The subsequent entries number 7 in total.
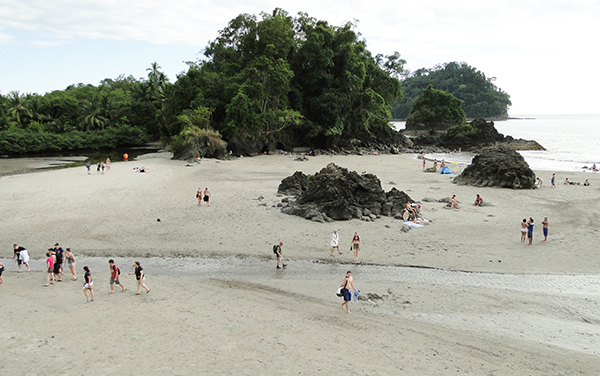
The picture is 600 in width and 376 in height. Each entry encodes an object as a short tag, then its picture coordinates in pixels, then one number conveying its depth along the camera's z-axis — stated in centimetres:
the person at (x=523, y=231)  1622
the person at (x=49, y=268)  1172
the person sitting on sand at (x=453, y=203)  2186
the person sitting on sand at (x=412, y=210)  1936
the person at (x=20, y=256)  1301
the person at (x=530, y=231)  1603
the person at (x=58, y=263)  1209
